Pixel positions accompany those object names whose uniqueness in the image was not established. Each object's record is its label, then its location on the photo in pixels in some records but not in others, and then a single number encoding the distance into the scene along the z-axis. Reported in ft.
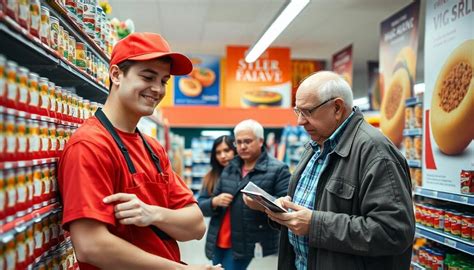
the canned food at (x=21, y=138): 5.48
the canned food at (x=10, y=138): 5.14
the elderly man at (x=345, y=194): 7.23
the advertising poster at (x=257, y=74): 38.11
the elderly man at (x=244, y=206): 13.23
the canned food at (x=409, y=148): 17.12
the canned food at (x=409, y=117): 16.78
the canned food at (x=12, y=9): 5.11
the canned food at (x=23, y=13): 5.47
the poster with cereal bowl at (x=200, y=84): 41.96
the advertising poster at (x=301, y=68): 44.24
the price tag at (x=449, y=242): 11.90
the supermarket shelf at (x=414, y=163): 16.72
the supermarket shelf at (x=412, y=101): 16.19
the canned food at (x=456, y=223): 12.00
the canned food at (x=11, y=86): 5.19
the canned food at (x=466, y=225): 11.53
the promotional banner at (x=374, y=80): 44.55
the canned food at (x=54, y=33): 7.02
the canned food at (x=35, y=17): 5.92
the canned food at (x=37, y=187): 5.96
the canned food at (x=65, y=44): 7.76
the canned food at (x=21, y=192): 5.48
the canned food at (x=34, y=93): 5.93
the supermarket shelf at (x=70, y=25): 7.40
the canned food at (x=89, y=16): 9.61
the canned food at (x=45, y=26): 6.35
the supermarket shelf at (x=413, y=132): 16.05
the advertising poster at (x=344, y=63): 34.35
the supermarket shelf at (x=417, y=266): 13.90
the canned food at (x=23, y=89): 5.53
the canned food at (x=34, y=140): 5.89
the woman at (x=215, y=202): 13.72
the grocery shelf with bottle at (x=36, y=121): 5.15
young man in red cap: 5.40
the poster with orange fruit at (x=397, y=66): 21.43
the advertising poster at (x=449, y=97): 12.48
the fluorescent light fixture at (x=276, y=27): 20.35
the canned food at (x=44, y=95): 6.39
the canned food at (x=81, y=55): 8.77
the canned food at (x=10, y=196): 5.15
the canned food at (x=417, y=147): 16.46
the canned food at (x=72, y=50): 8.16
